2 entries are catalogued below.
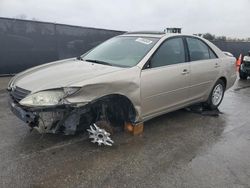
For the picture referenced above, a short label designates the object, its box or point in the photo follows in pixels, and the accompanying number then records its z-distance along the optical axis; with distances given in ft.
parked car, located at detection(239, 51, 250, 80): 24.45
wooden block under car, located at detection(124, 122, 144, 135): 9.37
